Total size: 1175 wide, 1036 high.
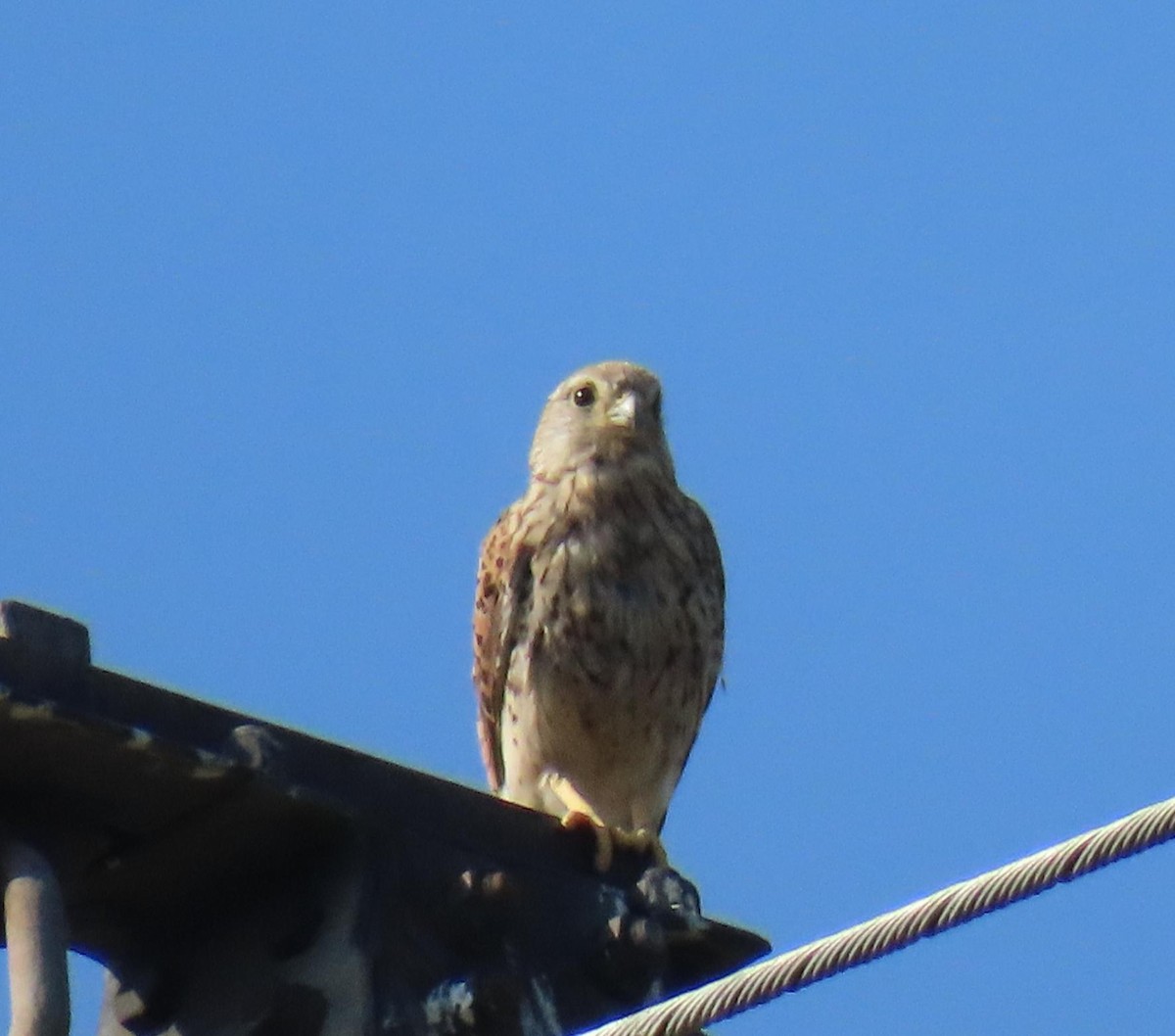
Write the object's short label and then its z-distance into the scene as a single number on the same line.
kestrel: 13.77
